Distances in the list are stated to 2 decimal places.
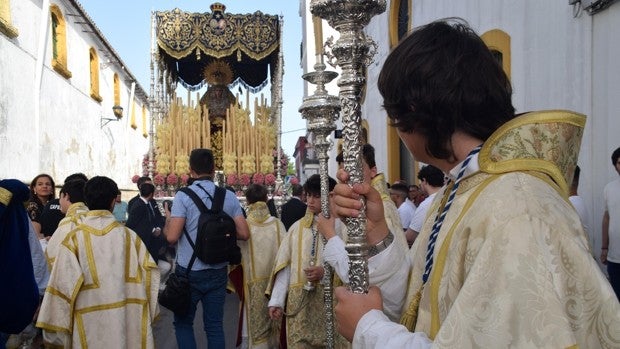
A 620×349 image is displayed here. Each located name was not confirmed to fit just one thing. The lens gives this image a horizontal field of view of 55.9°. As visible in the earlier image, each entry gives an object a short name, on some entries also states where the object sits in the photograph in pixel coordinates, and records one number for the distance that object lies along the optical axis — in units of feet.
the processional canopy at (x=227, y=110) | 41.06
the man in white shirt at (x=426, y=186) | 17.54
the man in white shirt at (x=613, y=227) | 15.25
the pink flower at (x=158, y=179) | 39.83
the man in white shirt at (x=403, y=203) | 21.83
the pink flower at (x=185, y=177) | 40.60
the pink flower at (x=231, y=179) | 40.78
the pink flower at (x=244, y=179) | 40.55
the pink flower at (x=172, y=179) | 40.14
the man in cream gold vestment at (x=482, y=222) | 3.91
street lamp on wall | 68.33
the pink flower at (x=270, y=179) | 40.70
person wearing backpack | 15.64
